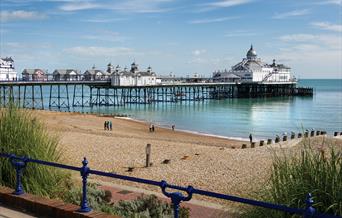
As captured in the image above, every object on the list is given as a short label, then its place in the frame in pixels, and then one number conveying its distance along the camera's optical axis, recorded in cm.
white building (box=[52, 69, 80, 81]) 11951
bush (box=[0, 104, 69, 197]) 655
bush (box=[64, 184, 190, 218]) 645
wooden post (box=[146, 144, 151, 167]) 1620
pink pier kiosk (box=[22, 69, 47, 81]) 11494
